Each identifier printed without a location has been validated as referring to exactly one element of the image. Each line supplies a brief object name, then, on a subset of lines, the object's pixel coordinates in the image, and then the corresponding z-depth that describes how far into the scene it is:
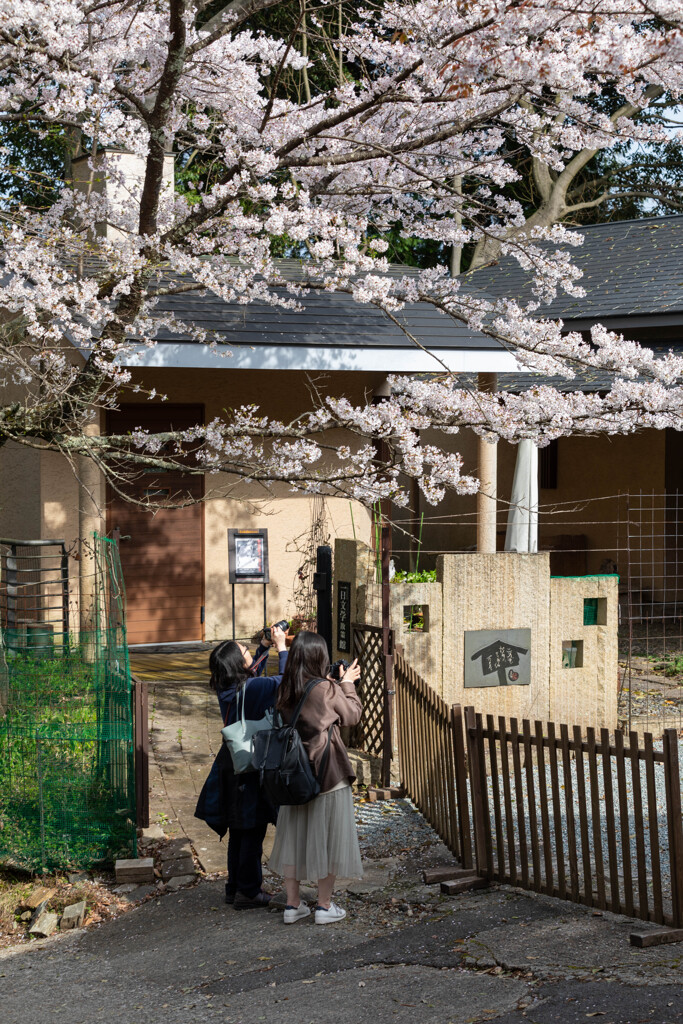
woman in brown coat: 5.47
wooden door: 12.36
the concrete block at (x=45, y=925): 6.00
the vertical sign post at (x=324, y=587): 8.97
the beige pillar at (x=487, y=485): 12.03
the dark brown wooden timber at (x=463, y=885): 6.08
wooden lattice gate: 8.56
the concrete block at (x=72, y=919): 6.10
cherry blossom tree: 6.91
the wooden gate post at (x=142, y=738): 6.86
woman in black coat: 5.79
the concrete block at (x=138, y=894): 6.42
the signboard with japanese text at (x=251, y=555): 10.88
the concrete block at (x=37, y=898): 6.35
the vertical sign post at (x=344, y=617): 9.57
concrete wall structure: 9.63
